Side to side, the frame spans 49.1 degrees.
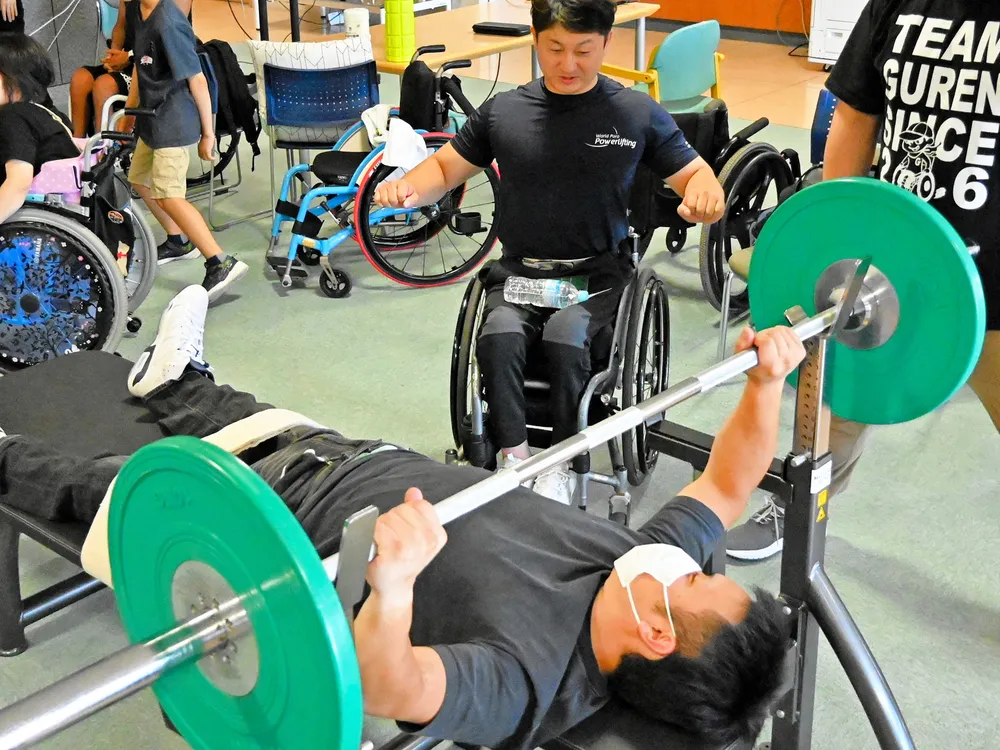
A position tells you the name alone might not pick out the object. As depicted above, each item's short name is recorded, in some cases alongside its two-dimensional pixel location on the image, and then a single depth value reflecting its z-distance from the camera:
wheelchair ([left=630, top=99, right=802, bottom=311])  3.29
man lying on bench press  1.17
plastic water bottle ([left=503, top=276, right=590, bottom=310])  2.47
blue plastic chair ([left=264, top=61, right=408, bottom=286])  3.92
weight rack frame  1.67
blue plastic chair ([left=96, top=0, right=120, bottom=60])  5.83
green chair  4.03
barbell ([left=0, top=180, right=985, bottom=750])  0.96
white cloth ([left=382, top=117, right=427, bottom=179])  3.22
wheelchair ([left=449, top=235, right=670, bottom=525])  2.45
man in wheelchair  2.38
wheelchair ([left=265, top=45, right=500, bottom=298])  3.74
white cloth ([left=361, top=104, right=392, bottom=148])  3.88
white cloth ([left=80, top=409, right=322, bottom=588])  1.84
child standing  3.71
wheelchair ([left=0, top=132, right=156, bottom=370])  3.17
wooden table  4.37
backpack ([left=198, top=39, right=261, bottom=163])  4.30
